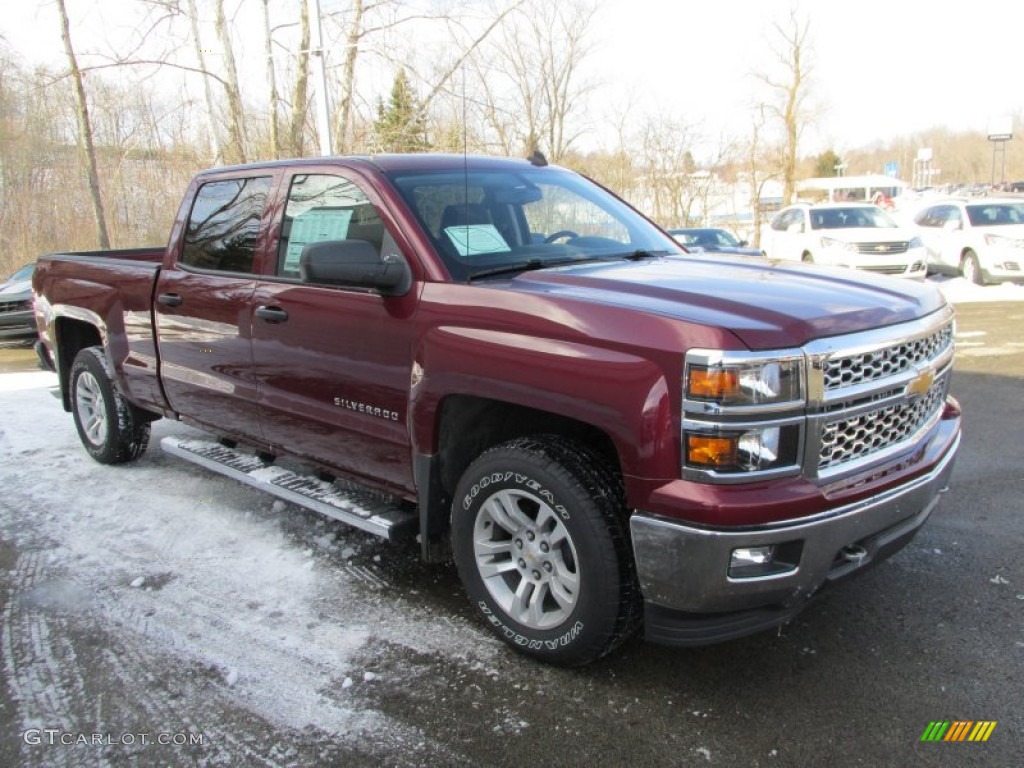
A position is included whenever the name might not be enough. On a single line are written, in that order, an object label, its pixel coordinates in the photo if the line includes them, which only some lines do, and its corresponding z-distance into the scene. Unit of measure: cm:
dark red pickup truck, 244
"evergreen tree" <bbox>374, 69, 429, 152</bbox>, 1273
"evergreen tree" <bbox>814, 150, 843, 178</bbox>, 6196
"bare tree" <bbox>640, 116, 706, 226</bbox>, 2947
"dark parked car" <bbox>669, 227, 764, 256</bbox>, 1723
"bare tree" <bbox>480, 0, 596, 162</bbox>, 1752
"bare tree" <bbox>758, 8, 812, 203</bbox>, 2794
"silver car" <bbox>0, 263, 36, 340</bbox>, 1217
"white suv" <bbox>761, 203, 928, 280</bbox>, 1427
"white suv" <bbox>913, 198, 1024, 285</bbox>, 1478
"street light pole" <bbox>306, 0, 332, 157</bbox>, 1298
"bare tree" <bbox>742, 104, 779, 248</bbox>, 2953
